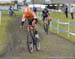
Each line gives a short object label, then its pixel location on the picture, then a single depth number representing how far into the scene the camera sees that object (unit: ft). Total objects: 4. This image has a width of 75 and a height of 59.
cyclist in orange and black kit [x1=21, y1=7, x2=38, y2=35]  43.68
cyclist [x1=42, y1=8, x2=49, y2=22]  81.22
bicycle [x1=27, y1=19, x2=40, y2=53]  43.80
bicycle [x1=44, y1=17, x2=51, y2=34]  76.02
